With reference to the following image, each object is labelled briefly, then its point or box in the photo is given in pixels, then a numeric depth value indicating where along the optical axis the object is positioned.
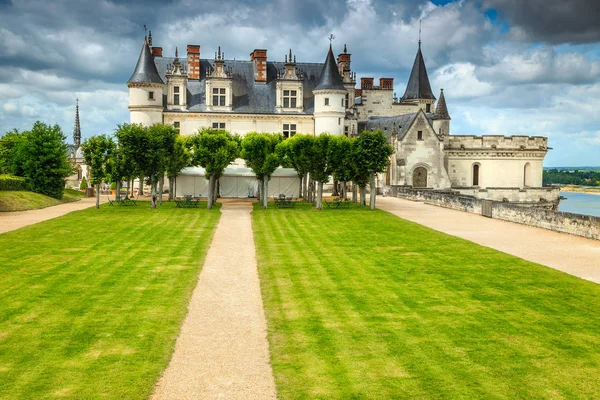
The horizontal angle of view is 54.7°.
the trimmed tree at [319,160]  33.84
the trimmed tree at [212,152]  33.97
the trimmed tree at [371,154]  34.22
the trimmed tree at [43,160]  38.44
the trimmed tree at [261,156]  33.94
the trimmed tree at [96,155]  33.81
